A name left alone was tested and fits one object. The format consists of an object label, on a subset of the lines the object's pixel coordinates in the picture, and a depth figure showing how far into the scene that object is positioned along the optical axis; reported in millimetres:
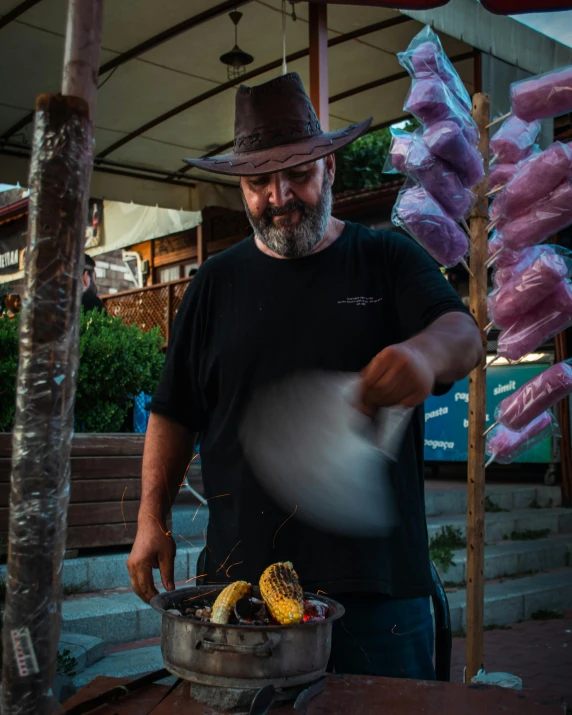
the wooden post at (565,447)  9445
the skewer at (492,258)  4482
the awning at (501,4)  2717
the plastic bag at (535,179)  4117
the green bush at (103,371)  6000
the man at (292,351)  2170
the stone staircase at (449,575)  4586
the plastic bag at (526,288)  4188
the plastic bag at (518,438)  4852
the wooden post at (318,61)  6430
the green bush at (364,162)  10328
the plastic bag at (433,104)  4203
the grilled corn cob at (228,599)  1624
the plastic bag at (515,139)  4738
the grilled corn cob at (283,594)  1590
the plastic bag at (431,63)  4250
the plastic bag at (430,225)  4252
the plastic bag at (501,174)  4707
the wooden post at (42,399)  1175
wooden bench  5477
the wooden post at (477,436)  4203
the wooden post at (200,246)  12523
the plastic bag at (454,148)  4148
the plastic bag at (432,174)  4227
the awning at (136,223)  12070
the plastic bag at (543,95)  4215
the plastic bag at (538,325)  4273
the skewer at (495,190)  4480
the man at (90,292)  8238
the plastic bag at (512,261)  4387
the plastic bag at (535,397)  4457
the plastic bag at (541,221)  4125
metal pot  1500
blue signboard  10133
